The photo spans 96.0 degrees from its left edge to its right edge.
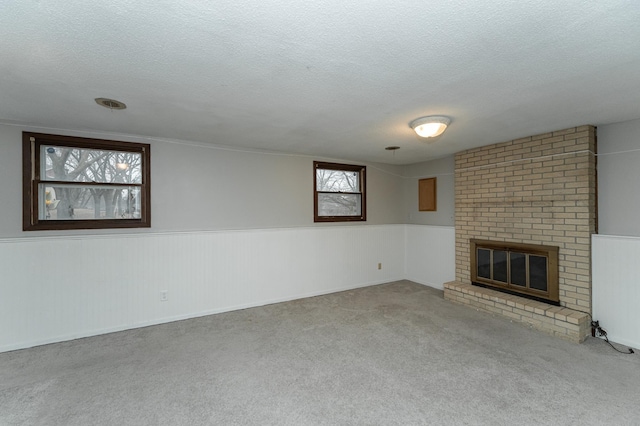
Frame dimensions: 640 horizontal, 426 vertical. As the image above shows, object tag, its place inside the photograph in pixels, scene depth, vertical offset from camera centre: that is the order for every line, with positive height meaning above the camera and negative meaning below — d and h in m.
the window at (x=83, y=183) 3.10 +0.36
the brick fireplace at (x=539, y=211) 3.22 +0.02
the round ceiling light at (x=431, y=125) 2.88 +0.89
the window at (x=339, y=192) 4.94 +0.37
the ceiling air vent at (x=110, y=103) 2.44 +0.97
